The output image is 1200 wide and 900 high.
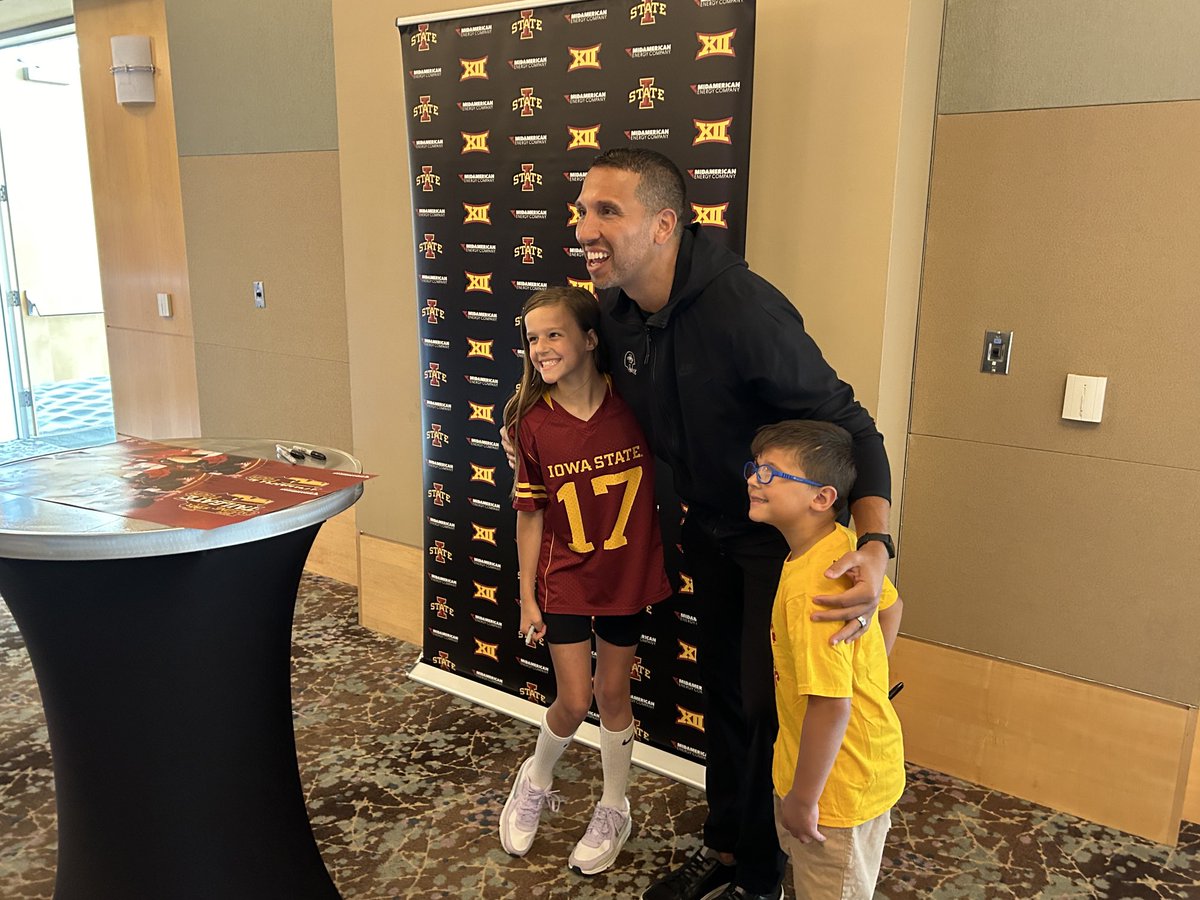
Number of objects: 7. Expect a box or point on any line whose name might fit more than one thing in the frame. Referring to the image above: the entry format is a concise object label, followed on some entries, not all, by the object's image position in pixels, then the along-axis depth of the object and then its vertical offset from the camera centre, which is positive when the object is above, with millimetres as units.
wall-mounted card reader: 2418 -260
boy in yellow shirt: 1495 -743
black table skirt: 1601 -883
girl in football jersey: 2078 -638
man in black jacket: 1720 -295
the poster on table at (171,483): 1545 -456
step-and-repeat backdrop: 2332 +134
